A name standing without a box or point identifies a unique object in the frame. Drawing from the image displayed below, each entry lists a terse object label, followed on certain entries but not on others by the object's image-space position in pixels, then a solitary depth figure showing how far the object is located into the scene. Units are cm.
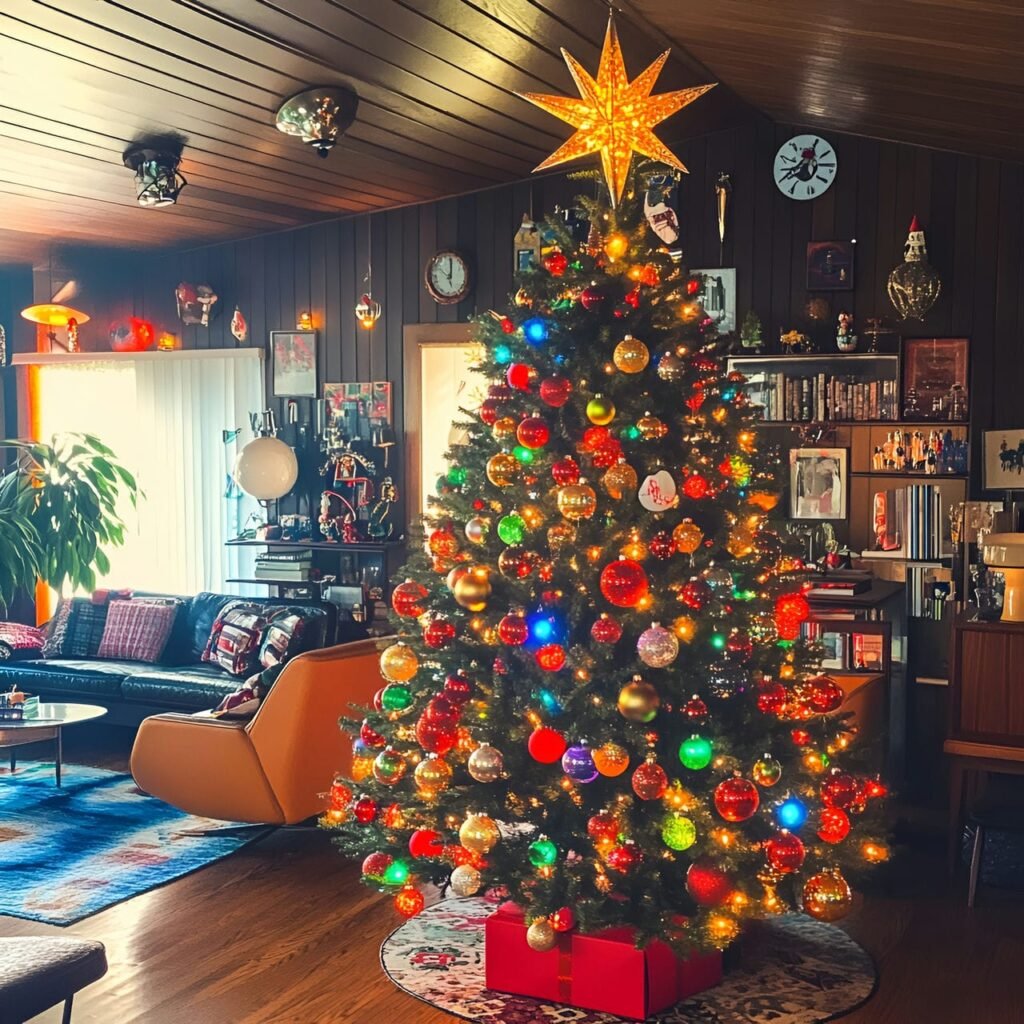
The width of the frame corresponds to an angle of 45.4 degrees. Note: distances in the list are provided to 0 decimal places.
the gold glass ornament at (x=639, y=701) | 304
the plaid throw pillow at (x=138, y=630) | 659
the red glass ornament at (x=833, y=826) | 322
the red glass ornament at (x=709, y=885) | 304
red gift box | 319
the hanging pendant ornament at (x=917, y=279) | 558
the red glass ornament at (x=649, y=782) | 303
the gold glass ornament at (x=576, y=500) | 313
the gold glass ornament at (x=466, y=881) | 319
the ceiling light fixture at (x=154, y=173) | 519
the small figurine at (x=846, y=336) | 579
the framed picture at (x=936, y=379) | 565
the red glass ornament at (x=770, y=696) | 327
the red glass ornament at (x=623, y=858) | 307
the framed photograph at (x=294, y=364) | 713
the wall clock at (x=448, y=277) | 668
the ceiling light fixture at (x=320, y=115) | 467
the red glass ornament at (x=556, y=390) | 323
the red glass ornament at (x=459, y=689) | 331
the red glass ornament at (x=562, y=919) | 318
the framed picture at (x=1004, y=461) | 548
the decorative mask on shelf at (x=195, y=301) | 732
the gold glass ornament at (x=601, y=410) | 320
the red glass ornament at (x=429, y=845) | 336
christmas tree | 311
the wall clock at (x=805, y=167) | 584
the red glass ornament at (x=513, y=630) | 317
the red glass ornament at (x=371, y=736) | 355
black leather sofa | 591
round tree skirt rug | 320
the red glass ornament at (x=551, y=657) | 316
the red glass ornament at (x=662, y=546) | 321
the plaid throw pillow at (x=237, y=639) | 614
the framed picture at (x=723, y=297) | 604
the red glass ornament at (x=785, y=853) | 308
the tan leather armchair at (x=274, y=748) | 438
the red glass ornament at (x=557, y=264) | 337
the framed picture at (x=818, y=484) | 591
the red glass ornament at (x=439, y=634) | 333
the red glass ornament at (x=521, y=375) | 334
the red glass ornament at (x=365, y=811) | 351
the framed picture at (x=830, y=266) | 582
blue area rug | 404
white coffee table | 514
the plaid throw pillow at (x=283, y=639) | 594
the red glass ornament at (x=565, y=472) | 319
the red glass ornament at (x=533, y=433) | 322
